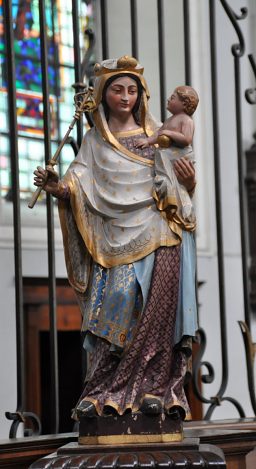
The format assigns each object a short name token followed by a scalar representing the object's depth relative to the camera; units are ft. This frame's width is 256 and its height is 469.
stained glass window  28.37
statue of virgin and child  11.12
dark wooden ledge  11.14
